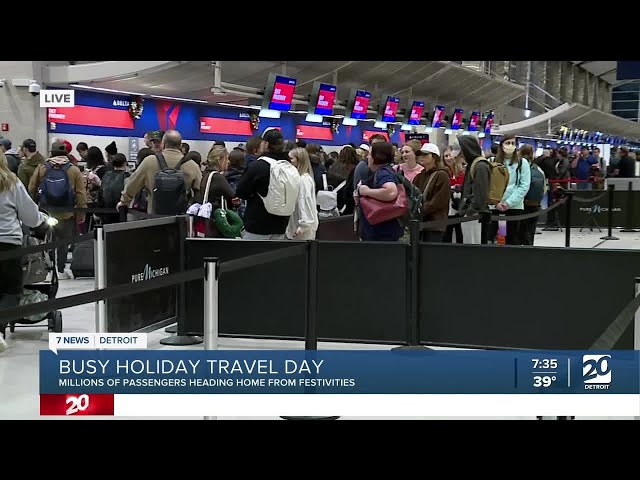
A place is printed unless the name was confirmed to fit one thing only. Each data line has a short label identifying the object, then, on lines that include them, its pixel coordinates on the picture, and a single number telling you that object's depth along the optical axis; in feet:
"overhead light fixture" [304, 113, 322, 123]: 60.73
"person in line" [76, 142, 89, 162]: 43.73
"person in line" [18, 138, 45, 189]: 33.68
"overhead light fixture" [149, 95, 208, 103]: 54.22
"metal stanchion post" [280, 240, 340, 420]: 15.46
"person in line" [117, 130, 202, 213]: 25.23
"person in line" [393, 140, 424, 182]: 27.70
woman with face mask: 32.81
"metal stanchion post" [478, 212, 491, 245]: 26.91
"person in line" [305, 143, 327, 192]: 31.55
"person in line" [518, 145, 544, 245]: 35.60
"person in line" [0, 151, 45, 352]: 19.62
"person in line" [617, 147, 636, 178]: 74.54
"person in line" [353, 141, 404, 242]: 20.63
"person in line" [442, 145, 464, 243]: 32.37
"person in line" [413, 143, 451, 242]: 26.02
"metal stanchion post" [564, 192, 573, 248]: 40.25
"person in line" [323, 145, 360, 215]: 32.09
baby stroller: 21.83
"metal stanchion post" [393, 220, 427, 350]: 18.65
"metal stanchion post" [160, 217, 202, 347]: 19.79
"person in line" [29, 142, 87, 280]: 30.78
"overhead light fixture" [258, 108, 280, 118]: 52.34
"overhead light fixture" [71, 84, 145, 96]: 47.52
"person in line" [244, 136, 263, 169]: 24.45
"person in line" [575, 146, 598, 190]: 74.43
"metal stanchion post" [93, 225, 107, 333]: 16.62
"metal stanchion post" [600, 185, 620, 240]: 50.72
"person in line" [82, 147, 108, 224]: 37.52
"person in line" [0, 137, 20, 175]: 36.37
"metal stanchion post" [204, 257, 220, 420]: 13.11
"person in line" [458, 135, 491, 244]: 28.94
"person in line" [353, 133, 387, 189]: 27.84
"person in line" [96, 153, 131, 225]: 33.35
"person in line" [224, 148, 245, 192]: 26.91
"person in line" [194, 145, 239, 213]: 24.20
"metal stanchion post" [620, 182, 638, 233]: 57.26
